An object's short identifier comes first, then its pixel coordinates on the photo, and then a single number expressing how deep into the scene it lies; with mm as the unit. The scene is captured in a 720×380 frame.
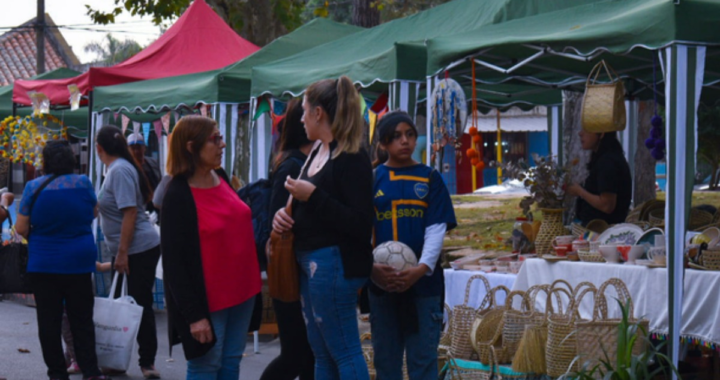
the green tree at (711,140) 33000
